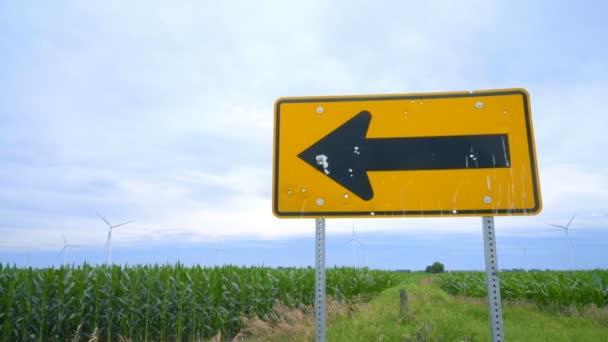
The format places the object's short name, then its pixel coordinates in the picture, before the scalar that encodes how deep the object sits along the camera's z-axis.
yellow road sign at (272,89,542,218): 3.38
